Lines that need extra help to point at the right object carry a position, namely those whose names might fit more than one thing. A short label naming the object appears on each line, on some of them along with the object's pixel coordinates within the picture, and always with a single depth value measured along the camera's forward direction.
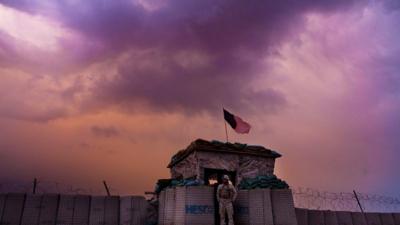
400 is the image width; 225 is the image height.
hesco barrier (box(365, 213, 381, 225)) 15.81
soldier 10.70
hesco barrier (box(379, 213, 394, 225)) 16.33
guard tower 15.71
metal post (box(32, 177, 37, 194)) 12.43
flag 18.61
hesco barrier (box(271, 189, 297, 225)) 10.77
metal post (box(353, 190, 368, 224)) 15.36
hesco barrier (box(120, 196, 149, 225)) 12.74
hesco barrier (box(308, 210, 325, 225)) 13.47
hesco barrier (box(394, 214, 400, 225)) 16.62
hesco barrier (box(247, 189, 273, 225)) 10.78
